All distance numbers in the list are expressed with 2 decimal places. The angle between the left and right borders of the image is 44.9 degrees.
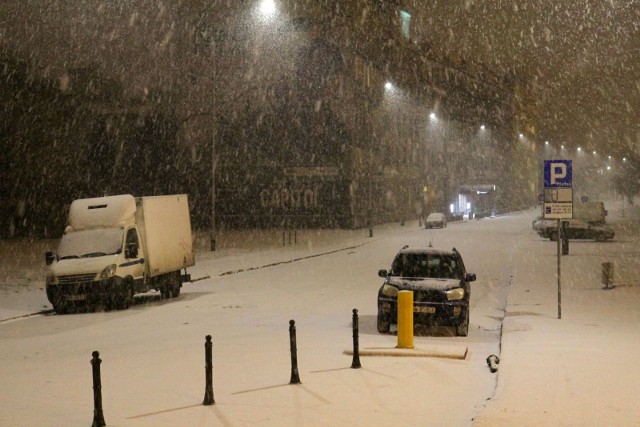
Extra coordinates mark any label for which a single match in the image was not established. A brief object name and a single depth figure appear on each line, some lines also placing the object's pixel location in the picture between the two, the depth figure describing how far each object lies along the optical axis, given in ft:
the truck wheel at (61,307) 60.03
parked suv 46.24
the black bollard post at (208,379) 28.71
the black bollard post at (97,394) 25.30
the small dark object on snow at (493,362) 35.29
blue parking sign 49.90
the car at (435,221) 207.21
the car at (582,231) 152.25
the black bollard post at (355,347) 35.35
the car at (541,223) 159.82
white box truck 59.77
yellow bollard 40.06
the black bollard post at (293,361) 32.32
